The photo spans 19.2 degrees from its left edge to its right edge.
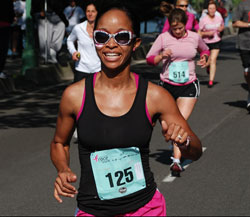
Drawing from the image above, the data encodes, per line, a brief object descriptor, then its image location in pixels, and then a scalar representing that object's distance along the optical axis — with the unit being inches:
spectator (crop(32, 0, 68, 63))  722.8
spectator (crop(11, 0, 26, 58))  814.5
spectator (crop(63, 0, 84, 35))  759.1
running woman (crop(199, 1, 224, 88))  626.2
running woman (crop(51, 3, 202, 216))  149.3
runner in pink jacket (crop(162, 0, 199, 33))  432.6
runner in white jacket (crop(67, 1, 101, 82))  370.6
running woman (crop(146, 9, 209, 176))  327.0
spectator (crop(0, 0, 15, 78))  571.5
